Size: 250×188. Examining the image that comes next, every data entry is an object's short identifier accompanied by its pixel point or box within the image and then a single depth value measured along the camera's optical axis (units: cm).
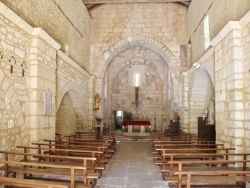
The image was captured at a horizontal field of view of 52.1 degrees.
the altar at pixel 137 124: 1414
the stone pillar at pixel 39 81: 622
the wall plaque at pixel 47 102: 679
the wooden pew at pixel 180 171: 386
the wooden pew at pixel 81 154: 518
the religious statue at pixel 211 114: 883
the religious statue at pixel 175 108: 1335
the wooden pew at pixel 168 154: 484
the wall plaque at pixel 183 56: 1315
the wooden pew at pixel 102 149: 565
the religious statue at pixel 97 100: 1354
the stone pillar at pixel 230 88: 568
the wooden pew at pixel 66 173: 402
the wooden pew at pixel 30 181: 297
